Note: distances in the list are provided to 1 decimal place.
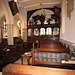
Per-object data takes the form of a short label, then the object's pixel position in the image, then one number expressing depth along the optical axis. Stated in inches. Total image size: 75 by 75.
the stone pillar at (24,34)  454.0
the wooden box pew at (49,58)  105.0
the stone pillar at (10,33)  291.4
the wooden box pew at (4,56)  159.2
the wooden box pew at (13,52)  218.6
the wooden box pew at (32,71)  41.1
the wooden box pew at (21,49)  269.3
